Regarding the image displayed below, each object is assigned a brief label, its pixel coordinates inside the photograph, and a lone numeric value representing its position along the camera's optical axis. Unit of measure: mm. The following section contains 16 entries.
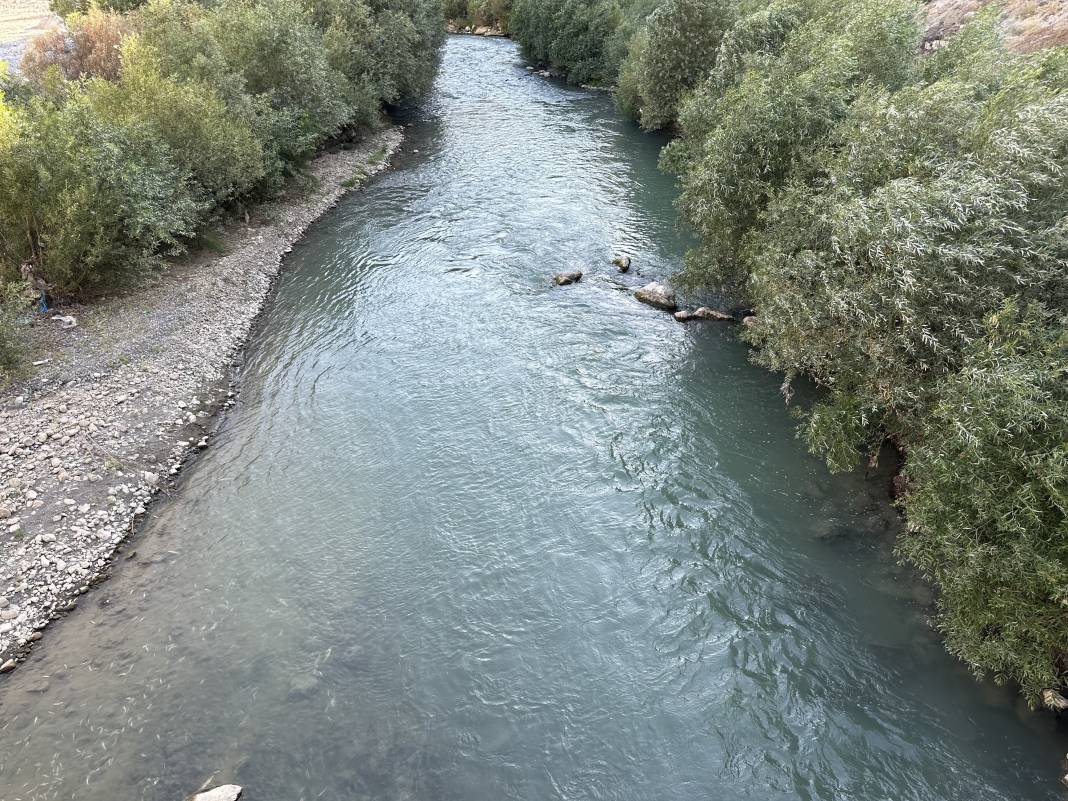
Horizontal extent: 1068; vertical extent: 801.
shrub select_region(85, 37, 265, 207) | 28828
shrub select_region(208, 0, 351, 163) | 36562
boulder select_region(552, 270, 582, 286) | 30516
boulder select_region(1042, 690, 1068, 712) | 13211
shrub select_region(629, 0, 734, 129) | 44000
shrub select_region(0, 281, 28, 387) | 21156
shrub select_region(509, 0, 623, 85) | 64062
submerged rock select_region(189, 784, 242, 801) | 12289
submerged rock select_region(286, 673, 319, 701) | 14172
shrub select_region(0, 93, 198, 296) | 23625
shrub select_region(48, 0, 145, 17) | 47938
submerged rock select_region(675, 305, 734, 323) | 27688
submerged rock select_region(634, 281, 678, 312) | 28484
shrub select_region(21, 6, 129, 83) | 40906
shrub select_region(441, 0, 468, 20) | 92475
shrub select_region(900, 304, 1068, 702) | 11883
